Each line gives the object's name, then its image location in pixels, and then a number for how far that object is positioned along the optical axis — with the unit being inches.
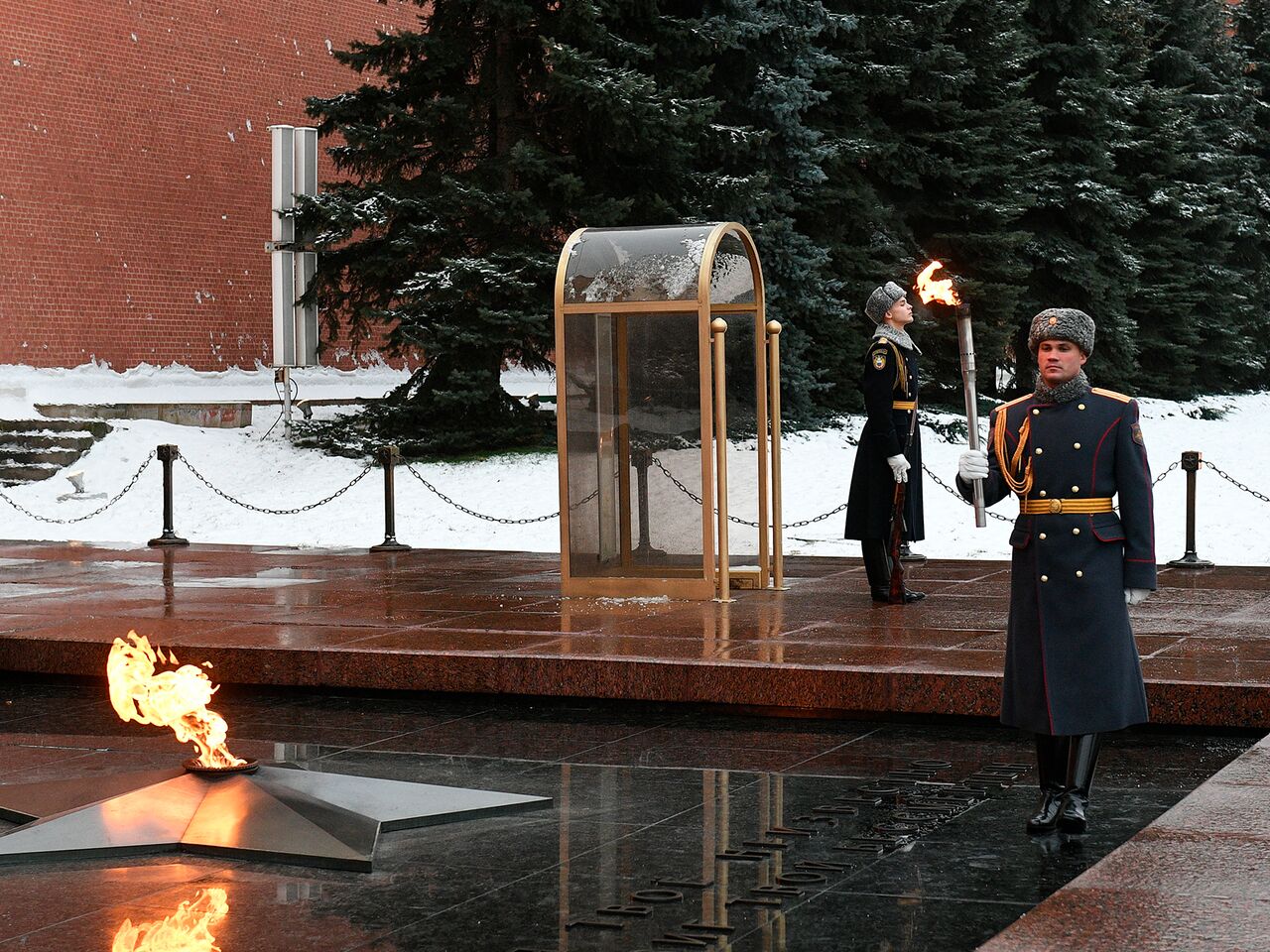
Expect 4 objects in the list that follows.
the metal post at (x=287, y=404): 790.5
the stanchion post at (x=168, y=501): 527.8
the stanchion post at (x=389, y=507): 510.9
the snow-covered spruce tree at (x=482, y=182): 688.4
